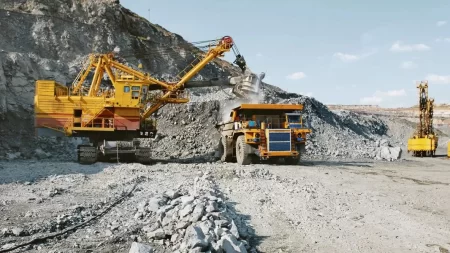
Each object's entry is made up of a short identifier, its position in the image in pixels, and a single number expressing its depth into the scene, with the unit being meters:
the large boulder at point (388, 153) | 23.95
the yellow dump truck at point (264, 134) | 16.67
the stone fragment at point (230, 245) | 5.54
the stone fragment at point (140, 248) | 5.44
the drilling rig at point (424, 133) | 30.39
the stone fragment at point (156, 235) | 6.37
